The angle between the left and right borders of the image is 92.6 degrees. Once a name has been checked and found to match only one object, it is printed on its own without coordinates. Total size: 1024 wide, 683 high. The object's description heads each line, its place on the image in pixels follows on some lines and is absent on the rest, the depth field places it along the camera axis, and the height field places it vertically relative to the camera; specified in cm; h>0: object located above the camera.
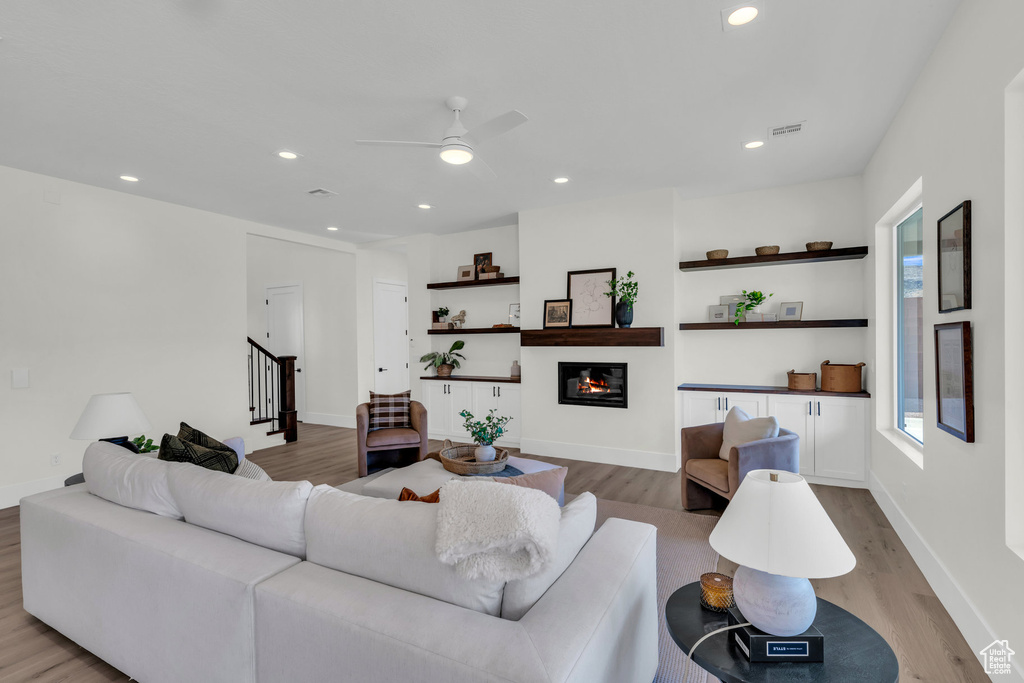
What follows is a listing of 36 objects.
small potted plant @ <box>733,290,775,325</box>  477 +36
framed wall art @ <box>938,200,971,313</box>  212 +37
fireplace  516 -46
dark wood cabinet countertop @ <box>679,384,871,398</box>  422 -47
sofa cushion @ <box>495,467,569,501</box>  187 -55
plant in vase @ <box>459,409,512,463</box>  351 -69
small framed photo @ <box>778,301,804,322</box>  473 +28
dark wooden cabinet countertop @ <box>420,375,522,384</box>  588 -45
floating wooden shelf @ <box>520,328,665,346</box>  482 +5
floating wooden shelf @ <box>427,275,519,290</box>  596 +75
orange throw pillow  173 -55
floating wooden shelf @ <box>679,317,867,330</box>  430 +14
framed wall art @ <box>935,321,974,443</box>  210 -19
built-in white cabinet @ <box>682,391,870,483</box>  417 -77
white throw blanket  124 -49
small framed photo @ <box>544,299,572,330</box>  532 +31
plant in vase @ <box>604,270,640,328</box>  493 +47
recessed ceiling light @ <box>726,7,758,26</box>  217 +146
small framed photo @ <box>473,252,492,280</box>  632 +106
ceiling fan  273 +118
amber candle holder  148 -78
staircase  644 -71
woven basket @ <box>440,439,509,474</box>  336 -85
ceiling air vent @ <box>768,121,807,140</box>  339 +148
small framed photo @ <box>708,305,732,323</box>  498 +27
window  312 +8
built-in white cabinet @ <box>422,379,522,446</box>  589 -76
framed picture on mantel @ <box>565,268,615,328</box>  511 +46
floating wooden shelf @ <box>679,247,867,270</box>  428 +75
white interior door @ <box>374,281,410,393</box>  762 +9
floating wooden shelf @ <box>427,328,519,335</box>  587 +15
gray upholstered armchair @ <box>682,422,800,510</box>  323 -85
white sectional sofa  122 -72
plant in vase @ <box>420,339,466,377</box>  643 -22
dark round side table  120 -83
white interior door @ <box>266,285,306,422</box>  790 +26
